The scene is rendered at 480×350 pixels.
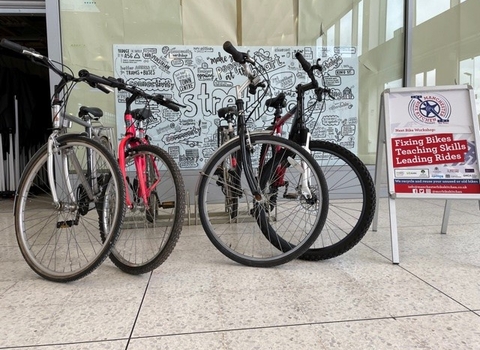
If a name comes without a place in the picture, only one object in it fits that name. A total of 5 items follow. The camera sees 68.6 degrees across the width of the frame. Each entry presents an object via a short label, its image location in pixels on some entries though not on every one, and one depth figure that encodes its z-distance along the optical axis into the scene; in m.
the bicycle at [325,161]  2.08
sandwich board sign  2.04
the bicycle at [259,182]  2.00
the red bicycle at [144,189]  1.88
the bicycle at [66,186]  1.78
